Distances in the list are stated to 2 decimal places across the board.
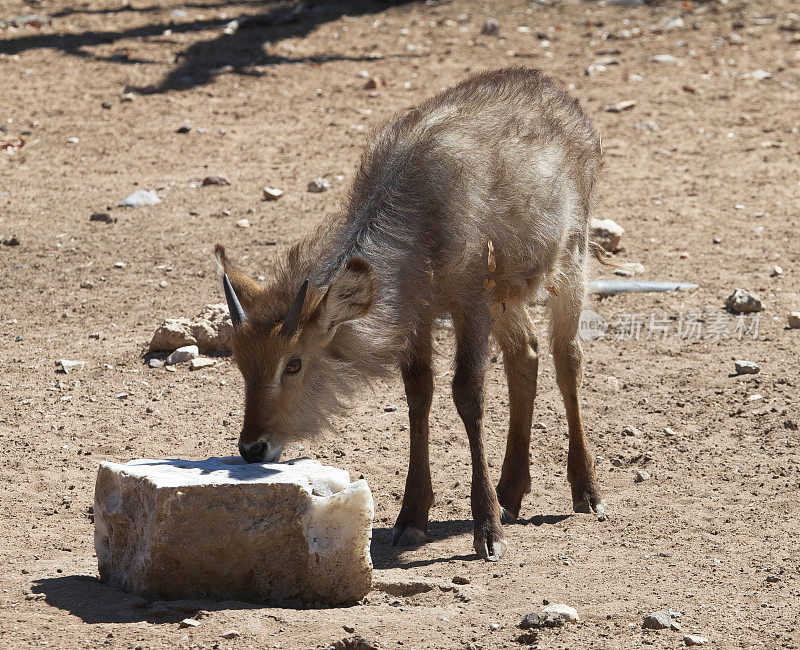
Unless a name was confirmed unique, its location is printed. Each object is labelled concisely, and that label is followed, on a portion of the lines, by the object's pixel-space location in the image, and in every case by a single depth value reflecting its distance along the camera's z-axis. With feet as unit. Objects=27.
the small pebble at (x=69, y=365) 51.73
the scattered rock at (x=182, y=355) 52.75
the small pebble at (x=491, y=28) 105.19
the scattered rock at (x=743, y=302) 57.67
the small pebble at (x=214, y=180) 75.25
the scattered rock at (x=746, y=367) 52.21
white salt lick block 30.07
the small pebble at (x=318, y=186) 72.84
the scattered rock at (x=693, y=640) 29.01
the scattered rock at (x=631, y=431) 48.93
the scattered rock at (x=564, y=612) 30.25
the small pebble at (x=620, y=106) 88.28
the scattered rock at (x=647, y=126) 85.35
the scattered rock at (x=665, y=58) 98.86
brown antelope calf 34.32
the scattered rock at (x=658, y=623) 29.94
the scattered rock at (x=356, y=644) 27.96
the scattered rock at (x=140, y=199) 71.72
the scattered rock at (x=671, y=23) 106.63
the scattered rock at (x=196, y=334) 52.90
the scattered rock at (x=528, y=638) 29.25
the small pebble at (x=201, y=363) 52.44
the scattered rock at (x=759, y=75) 94.02
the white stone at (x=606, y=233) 64.13
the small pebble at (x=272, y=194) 71.41
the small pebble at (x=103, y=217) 69.05
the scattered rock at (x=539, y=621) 29.96
